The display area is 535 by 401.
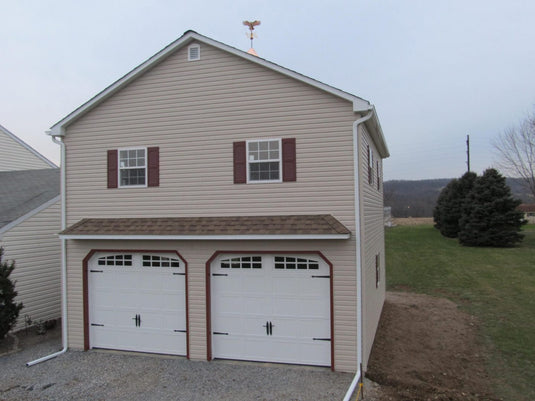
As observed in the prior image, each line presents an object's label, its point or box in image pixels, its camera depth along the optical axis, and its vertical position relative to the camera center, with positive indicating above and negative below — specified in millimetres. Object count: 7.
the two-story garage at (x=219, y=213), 8539 -217
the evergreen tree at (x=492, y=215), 28531 -1150
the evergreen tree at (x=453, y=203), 34219 -257
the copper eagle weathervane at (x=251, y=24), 11473 +5277
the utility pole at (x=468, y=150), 37219 +4806
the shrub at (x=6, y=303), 10094 -2522
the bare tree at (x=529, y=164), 31797 +2863
